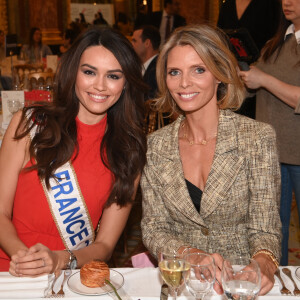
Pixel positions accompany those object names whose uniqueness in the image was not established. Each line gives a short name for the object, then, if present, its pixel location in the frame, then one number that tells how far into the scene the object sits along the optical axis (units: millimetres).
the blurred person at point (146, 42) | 5262
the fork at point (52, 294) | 1330
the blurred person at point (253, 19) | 3330
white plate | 1342
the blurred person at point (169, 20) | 7016
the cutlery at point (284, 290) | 1349
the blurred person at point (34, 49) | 7451
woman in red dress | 1980
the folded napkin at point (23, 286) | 1317
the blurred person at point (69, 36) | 7750
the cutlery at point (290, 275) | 1347
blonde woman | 1832
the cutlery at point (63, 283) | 1348
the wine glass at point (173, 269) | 1187
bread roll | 1366
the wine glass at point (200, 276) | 1153
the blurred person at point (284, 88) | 2506
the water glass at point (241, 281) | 1152
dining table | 1323
